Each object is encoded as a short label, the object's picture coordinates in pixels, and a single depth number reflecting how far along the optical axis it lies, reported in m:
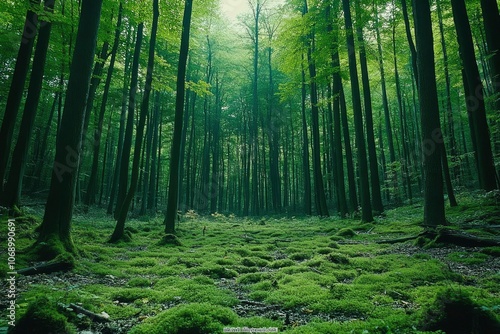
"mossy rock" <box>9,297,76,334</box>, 2.48
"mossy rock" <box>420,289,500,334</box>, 2.45
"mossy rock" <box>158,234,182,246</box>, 9.19
